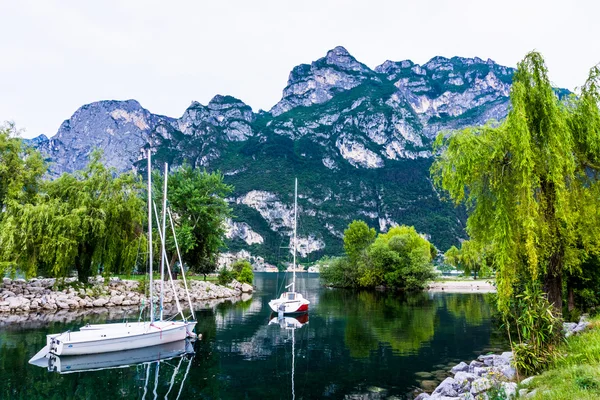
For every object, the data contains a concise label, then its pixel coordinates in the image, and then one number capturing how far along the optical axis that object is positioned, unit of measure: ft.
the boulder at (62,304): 109.91
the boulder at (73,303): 111.43
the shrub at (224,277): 193.77
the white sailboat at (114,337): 58.34
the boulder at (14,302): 101.74
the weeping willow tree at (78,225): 101.60
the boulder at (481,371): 43.50
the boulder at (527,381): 30.94
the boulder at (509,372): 37.52
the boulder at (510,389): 29.56
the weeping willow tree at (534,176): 39.24
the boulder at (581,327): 44.43
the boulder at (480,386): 35.22
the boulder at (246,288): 195.72
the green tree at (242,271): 211.82
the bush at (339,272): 229.04
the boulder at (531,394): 27.09
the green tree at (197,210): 155.12
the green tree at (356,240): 238.48
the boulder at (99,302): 115.55
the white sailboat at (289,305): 112.98
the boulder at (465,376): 41.96
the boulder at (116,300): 120.04
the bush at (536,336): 35.47
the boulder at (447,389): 38.95
